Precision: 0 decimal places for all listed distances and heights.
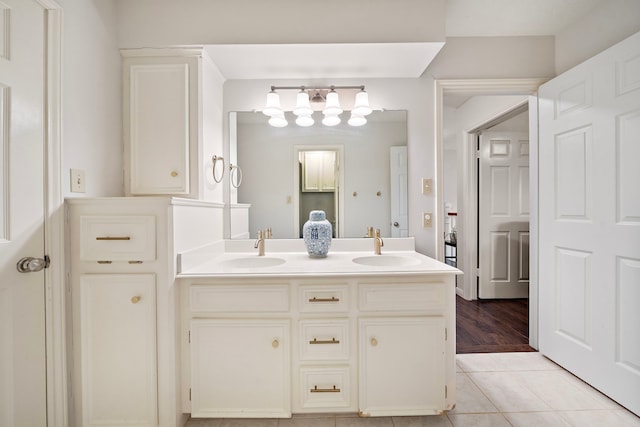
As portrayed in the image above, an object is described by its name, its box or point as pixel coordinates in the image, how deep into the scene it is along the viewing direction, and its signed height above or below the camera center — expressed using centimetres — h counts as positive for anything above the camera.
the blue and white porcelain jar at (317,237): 183 -16
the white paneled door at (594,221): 152 -6
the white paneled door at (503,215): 335 -5
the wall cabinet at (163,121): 168 +53
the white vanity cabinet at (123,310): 135 -45
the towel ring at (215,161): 188 +33
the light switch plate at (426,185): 203 +18
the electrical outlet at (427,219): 203 -5
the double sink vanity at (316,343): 141 -64
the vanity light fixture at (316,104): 193 +70
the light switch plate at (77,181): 137 +15
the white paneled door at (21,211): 113 +1
